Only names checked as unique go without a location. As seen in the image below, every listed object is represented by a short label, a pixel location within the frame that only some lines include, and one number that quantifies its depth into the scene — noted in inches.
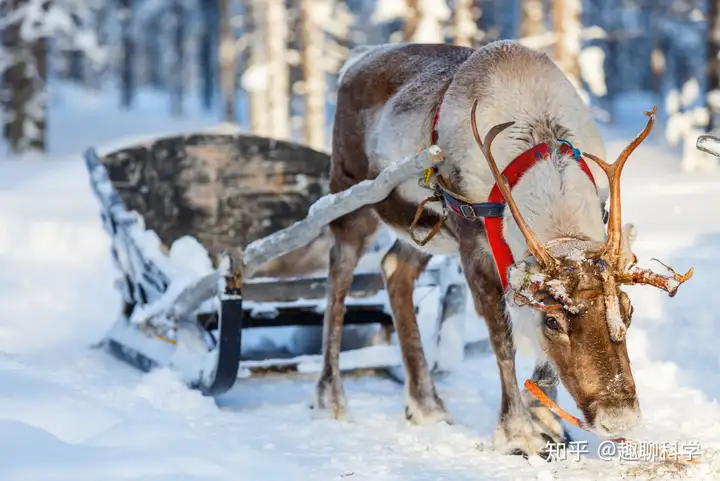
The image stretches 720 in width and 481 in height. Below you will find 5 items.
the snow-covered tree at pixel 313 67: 1579.7
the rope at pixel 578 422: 307.6
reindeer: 301.6
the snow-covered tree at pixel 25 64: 1574.8
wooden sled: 465.1
